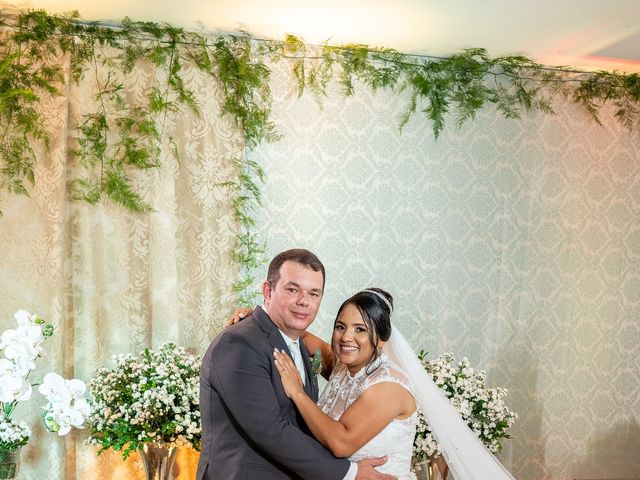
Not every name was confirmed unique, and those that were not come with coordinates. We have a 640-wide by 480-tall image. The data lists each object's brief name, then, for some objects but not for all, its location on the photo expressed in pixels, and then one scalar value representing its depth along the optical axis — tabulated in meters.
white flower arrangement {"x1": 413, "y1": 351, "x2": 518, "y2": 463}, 4.31
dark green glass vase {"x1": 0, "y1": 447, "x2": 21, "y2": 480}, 3.92
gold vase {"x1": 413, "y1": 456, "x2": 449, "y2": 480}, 4.46
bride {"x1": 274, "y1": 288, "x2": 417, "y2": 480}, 2.99
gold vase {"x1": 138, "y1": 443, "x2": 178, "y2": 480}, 4.17
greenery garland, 4.46
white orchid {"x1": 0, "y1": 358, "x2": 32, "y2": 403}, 3.46
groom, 2.80
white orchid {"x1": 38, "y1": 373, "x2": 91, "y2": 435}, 3.57
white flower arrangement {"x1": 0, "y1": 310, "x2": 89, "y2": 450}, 3.50
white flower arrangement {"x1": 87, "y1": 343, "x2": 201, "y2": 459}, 4.04
